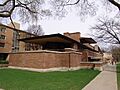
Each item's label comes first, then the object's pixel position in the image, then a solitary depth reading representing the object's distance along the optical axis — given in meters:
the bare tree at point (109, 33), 15.93
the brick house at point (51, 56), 9.89
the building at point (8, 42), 24.63
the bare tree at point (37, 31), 22.86
